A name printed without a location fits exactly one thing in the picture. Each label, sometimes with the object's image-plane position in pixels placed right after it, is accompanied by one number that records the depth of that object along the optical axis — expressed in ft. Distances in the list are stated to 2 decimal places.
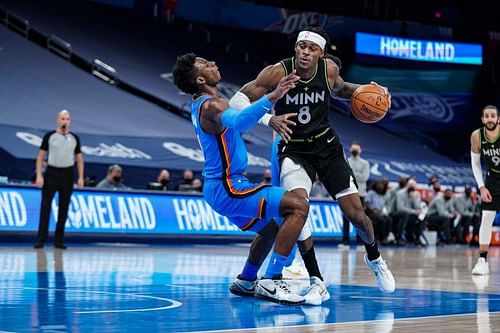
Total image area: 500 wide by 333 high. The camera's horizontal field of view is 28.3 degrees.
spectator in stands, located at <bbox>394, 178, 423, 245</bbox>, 74.95
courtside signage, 54.80
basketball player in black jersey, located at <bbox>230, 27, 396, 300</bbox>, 26.40
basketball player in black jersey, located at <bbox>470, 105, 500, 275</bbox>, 40.65
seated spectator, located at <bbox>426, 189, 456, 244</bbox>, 80.23
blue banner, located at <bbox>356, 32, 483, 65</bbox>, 116.37
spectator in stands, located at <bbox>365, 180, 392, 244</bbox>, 72.59
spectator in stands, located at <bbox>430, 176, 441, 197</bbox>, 82.29
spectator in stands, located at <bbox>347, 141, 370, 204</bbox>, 61.57
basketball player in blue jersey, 24.79
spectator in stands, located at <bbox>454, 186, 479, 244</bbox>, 82.69
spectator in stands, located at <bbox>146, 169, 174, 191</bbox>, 63.26
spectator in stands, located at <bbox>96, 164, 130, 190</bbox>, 60.95
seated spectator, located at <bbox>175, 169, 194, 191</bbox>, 67.29
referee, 50.37
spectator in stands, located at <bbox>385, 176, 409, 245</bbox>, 75.00
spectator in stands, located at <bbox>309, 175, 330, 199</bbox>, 72.02
